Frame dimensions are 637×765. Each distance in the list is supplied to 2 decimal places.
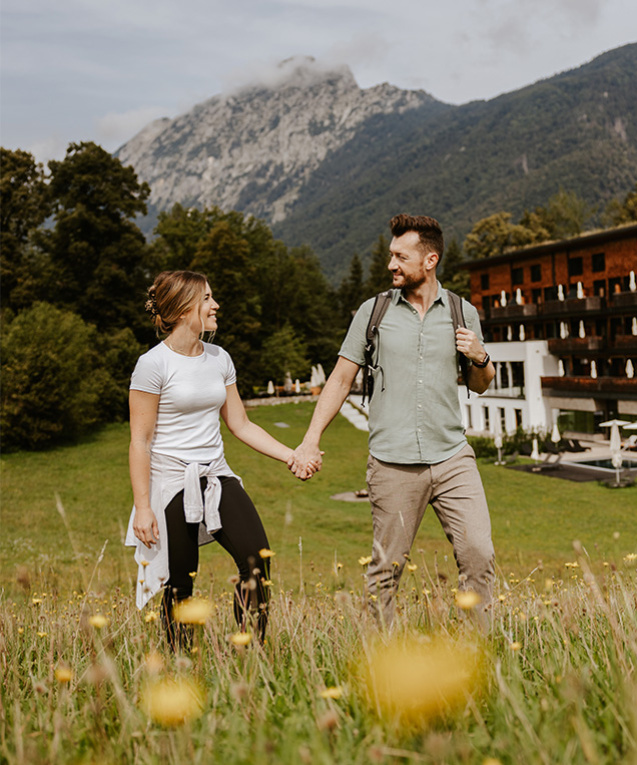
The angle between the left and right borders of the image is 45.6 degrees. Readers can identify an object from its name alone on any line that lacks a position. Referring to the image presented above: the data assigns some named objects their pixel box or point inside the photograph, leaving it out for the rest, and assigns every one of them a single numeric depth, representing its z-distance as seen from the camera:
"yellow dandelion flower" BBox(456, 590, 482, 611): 2.07
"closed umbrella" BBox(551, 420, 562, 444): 33.84
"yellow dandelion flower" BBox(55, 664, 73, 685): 2.04
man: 4.06
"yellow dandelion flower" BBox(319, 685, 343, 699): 1.96
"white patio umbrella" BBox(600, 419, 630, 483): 25.78
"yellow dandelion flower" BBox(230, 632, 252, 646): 2.21
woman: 3.94
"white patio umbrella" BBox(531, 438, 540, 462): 32.91
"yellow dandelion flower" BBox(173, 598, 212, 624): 2.29
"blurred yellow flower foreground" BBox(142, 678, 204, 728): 1.87
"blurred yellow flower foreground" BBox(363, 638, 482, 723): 1.99
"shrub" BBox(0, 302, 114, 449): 32.94
